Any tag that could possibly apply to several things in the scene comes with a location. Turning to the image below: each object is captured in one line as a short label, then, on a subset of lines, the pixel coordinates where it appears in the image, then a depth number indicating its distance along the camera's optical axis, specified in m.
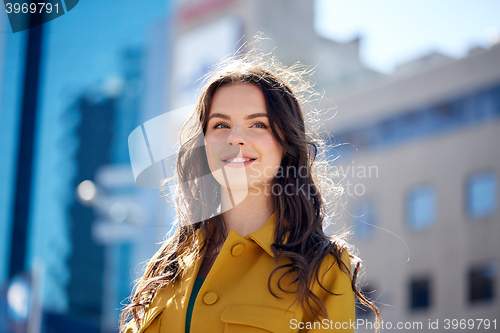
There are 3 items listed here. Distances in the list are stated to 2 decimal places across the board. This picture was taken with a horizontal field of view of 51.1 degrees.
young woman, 1.68
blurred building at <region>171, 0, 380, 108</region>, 16.05
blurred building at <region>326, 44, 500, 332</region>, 16.83
